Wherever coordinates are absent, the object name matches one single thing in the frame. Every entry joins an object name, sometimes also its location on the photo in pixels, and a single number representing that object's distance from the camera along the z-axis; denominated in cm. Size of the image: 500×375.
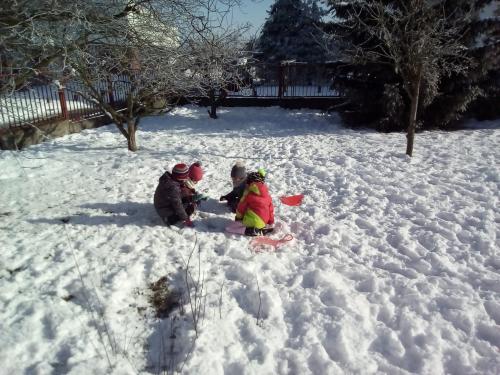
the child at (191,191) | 488
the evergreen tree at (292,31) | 2180
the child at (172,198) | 451
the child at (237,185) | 506
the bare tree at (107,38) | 366
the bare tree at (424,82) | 942
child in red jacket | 437
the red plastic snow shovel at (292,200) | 544
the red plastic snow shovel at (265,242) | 414
